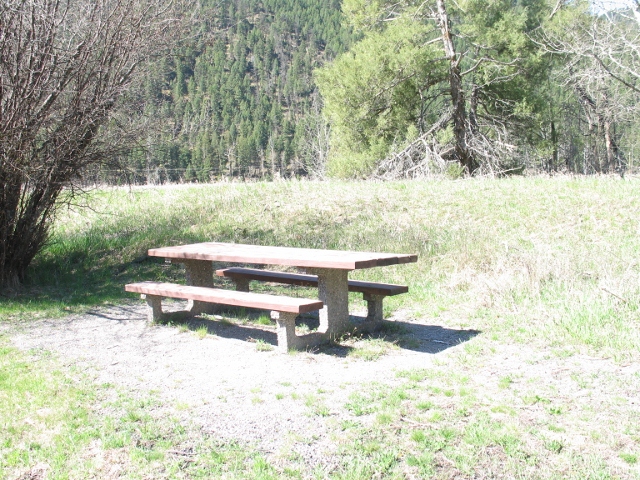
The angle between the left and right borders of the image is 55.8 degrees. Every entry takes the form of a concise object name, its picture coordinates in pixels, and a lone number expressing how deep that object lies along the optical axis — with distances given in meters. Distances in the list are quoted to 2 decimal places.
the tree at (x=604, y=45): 10.06
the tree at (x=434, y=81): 19.17
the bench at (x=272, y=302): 4.77
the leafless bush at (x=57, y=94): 7.22
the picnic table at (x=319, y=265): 4.88
